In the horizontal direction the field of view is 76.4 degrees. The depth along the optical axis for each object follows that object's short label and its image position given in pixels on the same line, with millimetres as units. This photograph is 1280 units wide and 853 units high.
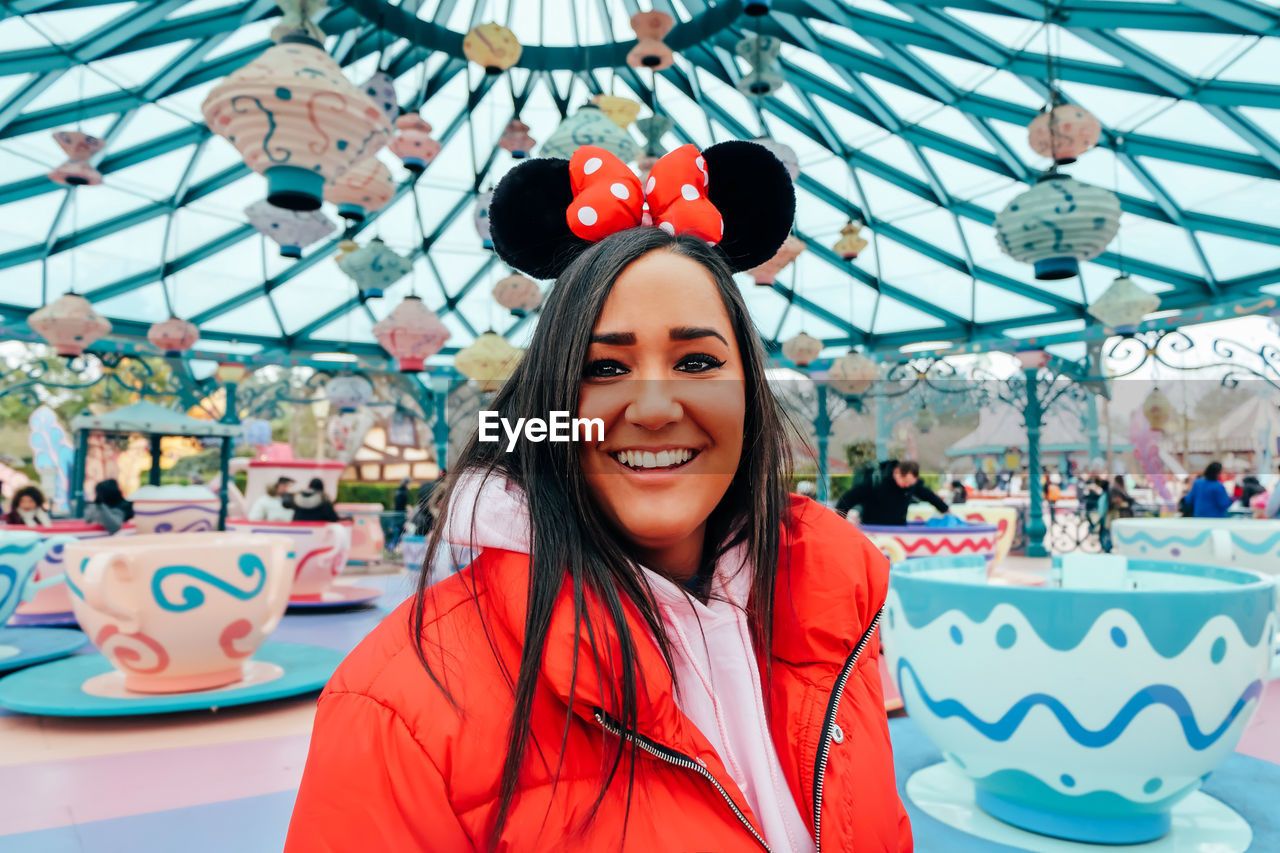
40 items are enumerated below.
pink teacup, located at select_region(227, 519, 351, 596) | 5051
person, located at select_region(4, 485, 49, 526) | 6025
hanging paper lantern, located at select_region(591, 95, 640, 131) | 5672
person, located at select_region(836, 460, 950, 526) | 4625
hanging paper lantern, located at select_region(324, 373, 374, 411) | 9656
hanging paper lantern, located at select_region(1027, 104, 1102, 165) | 4805
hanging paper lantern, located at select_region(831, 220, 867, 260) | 7793
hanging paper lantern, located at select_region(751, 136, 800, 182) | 4730
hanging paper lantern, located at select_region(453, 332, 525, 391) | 7152
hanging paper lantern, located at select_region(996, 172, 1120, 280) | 4547
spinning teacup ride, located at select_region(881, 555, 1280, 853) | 1598
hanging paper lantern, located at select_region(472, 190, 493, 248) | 5547
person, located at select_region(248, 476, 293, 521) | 6902
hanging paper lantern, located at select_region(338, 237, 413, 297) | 6430
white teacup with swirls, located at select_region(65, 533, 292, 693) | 2633
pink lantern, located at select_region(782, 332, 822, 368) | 8875
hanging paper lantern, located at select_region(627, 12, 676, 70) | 5215
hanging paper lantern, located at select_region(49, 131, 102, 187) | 6449
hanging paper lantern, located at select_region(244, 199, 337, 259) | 5484
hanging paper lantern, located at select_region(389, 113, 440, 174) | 5707
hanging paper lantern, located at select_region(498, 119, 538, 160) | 6297
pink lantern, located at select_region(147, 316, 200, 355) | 8709
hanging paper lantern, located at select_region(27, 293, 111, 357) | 6984
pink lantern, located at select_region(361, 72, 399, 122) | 5594
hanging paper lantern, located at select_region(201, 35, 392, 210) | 3271
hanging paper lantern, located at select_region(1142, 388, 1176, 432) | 9031
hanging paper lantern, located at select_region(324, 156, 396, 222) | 5094
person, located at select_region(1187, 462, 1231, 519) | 6770
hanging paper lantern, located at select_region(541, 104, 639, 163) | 4902
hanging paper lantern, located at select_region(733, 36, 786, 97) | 5754
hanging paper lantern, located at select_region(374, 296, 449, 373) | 6590
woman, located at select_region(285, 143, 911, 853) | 778
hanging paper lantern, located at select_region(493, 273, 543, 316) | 6922
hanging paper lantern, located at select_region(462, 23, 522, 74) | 5168
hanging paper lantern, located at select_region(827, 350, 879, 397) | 8882
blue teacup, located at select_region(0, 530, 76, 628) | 3115
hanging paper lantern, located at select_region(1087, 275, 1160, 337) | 6785
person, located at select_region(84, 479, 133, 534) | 5934
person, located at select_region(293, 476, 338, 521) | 6555
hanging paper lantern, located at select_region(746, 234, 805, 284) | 5676
